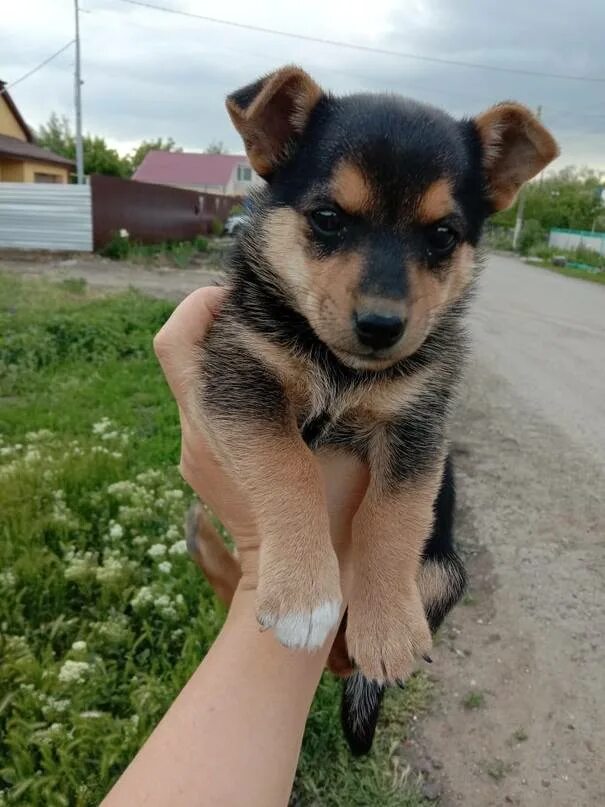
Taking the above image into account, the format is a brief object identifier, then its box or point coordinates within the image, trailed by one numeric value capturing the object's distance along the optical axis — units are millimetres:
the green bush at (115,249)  18859
